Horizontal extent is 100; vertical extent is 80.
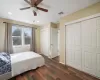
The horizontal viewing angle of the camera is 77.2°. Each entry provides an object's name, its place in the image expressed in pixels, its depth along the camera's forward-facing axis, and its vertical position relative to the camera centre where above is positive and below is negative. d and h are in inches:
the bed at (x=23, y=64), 78.9 -36.6
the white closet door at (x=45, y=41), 180.4 -5.4
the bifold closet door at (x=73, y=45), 105.6 -10.5
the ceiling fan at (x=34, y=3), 73.1 +44.8
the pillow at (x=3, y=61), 75.8 -27.2
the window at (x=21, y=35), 160.4 +12.2
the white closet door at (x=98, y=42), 82.6 -3.2
